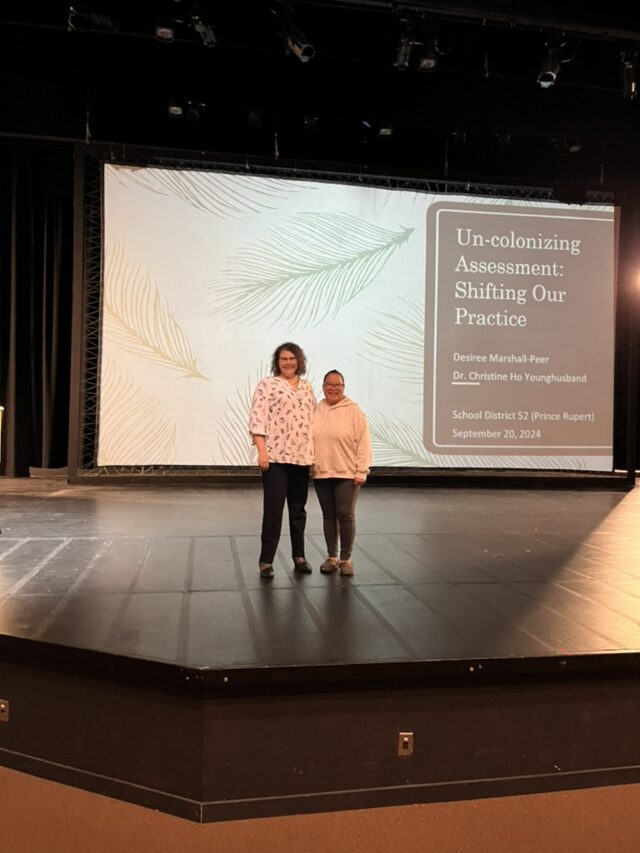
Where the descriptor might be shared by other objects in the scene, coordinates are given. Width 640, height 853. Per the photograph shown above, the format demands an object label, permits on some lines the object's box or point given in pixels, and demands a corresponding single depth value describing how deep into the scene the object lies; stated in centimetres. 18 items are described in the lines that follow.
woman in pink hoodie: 321
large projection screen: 669
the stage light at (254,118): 644
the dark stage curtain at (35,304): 730
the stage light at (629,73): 551
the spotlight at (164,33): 504
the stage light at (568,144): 674
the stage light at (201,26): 495
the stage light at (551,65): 539
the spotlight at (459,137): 666
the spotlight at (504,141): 681
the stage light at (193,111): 645
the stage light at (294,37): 507
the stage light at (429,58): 525
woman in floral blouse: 315
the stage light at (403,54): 522
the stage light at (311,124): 660
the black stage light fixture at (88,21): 498
